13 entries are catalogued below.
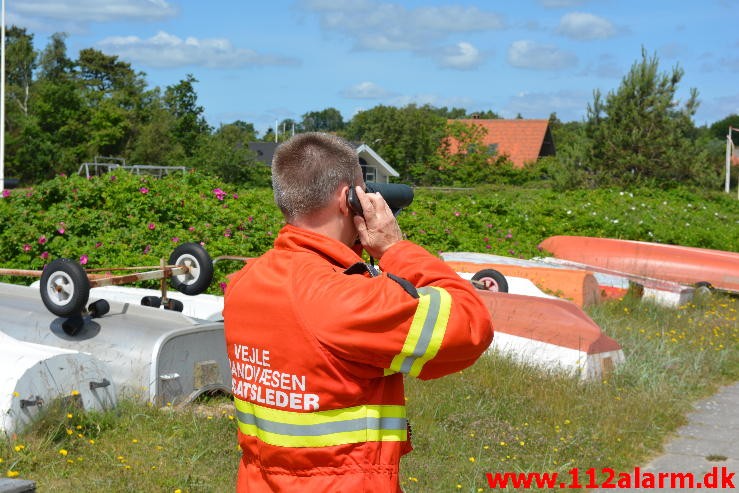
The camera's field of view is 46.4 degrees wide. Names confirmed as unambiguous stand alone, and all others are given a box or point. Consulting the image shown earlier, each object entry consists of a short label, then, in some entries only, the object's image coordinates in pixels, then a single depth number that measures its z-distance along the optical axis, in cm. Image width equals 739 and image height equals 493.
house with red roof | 6969
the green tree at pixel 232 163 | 2959
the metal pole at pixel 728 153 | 4271
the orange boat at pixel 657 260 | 1320
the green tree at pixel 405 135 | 4809
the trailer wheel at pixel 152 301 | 688
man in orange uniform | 214
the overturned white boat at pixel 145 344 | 559
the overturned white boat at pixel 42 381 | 471
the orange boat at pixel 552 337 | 737
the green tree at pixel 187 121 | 4556
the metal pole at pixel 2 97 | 2830
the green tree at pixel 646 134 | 2278
